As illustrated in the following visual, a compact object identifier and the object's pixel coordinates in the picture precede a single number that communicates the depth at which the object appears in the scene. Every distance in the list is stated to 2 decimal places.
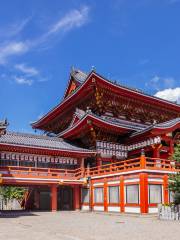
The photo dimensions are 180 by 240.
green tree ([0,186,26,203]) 59.50
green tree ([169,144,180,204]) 26.45
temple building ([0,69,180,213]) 31.98
